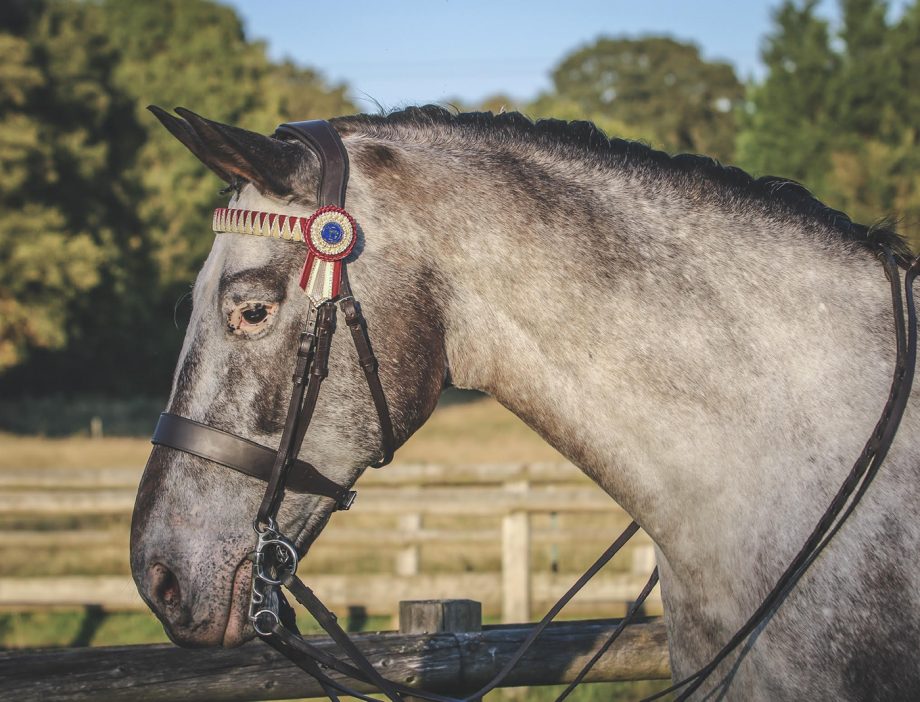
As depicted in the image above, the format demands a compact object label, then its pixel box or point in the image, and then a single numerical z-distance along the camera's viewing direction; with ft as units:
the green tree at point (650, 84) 224.94
